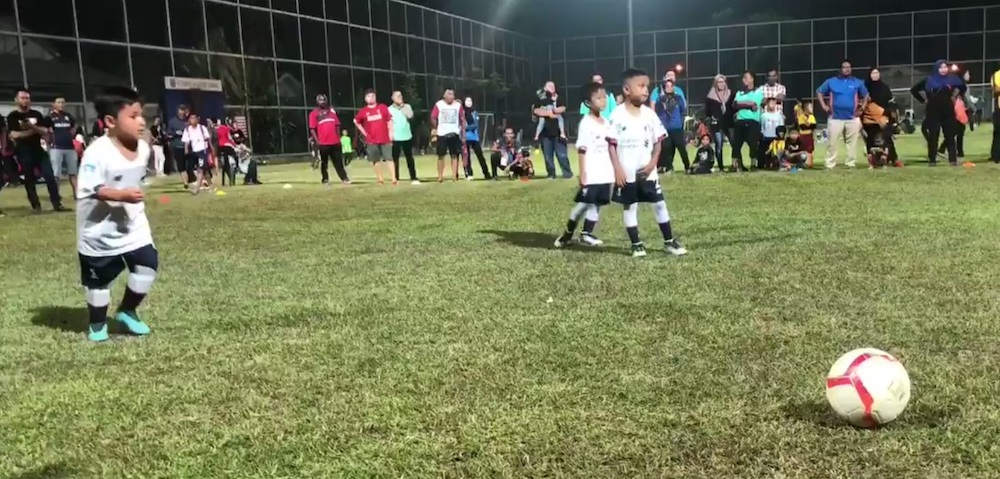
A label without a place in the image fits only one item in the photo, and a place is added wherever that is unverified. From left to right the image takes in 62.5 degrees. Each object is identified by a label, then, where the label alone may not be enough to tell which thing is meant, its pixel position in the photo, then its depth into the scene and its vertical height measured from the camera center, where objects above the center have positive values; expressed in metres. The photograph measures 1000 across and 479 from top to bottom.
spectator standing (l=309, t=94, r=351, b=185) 17.27 +0.41
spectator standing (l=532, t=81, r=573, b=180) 16.08 +0.16
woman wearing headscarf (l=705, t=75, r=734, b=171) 16.42 +0.55
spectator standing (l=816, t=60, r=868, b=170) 15.45 +0.44
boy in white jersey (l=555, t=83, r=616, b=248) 8.16 -0.23
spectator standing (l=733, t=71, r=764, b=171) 15.80 +0.35
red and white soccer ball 3.29 -1.05
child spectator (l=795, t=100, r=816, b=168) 16.39 +0.13
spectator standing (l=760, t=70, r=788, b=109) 16.09 +0.83
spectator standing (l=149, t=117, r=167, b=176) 19.81 +0.63
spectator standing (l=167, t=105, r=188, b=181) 18.56 +0.57
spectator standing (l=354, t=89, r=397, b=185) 17.03 +0.50
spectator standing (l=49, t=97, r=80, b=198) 14.23 +0.43
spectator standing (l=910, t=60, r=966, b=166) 15.17 +0.46
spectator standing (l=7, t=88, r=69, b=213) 12.59 +0.36
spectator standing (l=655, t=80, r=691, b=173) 16.00 +0.37
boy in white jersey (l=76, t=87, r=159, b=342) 5.09 -0.29
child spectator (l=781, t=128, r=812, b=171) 16.20 -0.46
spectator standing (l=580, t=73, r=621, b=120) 14.44 +0.68
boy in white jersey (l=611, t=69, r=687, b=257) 7.50 -0.20
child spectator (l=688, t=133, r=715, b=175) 16.38 -0.46
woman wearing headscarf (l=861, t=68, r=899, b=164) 15.60 +0.29
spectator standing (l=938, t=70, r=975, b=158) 16.41 -0.25
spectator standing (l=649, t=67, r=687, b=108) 15.91 +0.90
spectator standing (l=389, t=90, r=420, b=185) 17.23 +0.40
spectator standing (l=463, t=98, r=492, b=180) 17.75 +0.32
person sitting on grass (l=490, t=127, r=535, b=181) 17.73 -0.29
